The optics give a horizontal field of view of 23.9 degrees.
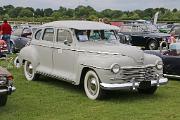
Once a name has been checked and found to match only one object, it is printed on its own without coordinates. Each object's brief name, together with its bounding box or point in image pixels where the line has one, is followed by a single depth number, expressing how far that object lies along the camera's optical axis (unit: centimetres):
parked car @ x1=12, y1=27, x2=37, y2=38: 2313
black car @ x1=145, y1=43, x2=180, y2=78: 1215
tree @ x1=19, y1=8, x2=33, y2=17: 7951
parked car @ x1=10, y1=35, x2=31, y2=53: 2187
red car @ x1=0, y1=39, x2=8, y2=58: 1773
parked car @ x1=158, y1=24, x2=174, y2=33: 3902
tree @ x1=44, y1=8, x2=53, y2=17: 8299
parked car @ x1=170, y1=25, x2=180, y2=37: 2287
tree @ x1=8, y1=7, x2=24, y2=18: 7662
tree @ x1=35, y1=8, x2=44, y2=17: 8115
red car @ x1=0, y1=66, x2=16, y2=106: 767
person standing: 2119
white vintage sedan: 918
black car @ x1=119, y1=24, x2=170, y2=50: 2417
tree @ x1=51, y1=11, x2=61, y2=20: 7145
